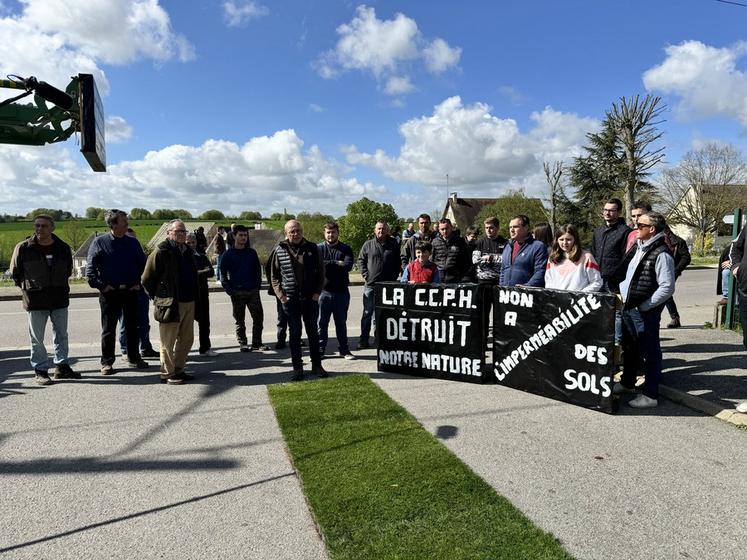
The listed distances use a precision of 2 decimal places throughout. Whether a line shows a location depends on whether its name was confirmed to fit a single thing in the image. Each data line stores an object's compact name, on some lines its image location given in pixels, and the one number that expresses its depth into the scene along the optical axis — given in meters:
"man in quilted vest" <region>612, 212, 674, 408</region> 4.66
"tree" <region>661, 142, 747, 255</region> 48.00
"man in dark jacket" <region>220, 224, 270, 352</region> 7.72
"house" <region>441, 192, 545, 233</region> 79.48
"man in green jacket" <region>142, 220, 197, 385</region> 5.79
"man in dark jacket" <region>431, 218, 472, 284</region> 7.62
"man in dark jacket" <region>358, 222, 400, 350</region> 7.62
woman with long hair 5.34
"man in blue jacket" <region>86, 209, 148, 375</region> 6.39
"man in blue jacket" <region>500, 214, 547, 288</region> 6.10
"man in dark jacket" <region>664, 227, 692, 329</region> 7.18
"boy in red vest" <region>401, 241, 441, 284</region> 6.67
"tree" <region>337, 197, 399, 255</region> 82.94
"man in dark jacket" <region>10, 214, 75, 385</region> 5.79
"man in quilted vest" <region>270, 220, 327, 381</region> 5.99
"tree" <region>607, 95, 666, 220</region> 31.94
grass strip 2.63
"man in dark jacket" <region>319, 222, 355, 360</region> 7.12
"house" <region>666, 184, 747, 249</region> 47.81
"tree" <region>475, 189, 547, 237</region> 54.75
